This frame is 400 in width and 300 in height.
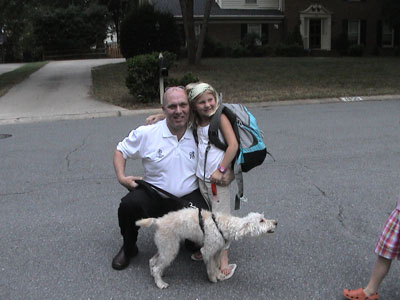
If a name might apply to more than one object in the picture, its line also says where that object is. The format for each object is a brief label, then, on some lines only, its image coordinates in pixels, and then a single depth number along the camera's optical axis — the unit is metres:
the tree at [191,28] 19.30
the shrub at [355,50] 29.67
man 3.28
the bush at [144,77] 11.62
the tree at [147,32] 21.73
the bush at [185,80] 10.96
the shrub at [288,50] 29.05
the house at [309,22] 31.48
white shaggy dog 2.81
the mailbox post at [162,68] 11.33
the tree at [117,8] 46.78
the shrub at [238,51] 28.61
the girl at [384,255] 2.62
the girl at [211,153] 3.01
